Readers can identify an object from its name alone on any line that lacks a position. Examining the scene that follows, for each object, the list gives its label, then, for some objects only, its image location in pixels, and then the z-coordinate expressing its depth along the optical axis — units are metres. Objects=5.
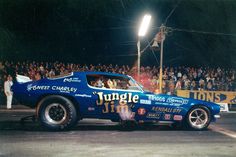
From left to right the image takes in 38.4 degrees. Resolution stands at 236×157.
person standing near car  16.23
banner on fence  18.97
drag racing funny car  8.71
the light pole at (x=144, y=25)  16.89
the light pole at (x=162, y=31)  20.06
